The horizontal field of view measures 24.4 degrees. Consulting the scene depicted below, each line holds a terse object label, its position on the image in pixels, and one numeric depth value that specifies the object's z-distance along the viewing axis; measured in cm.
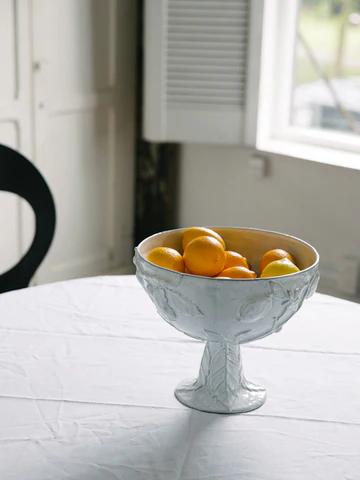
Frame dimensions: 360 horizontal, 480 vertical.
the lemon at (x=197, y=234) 132
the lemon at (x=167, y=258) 124
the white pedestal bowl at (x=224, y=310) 115
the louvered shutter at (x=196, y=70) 301
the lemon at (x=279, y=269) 120
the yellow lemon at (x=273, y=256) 128
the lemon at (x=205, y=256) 122
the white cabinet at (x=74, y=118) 289
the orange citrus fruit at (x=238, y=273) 121
